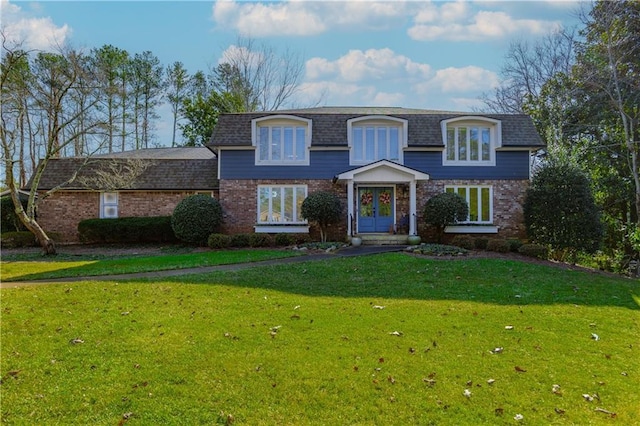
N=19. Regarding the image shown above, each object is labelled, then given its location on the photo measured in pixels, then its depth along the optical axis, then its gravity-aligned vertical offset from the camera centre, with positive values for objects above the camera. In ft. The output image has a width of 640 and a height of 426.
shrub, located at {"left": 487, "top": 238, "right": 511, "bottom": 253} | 51.03 -3.21
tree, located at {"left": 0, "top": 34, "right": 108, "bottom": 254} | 48.42 +14.63
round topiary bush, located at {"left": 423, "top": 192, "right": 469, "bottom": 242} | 57.62 +1.17
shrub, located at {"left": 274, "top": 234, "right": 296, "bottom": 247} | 58.59 -2.91
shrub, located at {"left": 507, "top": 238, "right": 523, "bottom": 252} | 51.83 -3.15
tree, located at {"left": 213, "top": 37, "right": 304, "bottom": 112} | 119.34 +37.46
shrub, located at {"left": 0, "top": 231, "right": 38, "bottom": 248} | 62.18 -3.04
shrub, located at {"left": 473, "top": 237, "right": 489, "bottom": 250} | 55.11 -3.10
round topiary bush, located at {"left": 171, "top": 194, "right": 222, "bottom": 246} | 59.00 -0.09
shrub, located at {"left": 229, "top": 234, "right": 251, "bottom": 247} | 57.88 -3.00
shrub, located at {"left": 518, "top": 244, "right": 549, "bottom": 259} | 48.39 -3.60
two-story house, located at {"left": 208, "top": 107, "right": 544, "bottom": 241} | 63.16 +7.69
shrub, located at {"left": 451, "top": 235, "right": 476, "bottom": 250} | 55.06 -2.97
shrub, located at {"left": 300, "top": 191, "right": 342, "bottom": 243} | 58.08 +1.39
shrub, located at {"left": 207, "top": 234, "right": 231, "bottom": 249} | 57.26 -2.98
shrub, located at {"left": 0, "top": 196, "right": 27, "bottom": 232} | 66.49 -0.12
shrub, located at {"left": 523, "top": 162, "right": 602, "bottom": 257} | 49.62 +0.88
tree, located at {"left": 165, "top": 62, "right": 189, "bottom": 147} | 125.29 +37.85
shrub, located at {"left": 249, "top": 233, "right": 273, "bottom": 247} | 57.36 -2.87
